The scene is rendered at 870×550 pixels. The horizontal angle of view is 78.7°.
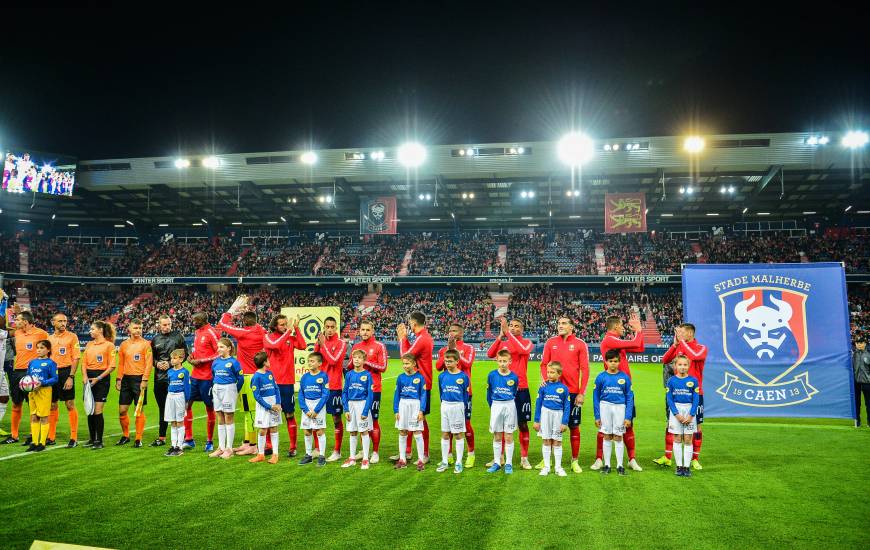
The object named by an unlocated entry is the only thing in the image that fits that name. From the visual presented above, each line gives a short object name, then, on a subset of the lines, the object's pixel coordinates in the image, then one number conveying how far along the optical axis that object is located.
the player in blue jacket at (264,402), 7.95
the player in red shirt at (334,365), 8.19
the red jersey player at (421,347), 7.96
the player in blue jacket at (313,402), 7.76
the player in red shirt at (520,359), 7.77
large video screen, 30.97
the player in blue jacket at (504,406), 7.32
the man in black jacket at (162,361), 8.98
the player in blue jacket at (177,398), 8.36
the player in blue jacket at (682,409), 7.21
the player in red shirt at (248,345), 8.88
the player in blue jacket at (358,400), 7.65
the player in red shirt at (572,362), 7.60
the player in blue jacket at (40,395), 8.52
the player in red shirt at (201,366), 8.77
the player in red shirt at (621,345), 7.57
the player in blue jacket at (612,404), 7.24
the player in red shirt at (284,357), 8.45
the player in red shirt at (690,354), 7.74
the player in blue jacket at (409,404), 7.53
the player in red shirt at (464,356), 7.66
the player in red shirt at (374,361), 7.98
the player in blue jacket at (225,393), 8.26
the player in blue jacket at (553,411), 7.17
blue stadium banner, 10.36
